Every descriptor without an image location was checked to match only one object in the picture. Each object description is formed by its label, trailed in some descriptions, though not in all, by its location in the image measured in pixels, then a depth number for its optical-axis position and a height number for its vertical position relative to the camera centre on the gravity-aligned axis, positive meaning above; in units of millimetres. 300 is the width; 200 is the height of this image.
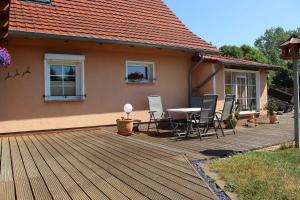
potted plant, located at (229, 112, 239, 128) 7096 -822
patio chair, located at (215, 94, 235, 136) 6236 -349
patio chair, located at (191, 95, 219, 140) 5779 -469
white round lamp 6192 -334
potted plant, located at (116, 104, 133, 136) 6077 -818
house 5619 +991
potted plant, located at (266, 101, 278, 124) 8627 -708
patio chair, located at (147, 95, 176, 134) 6732 -489
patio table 5922 -451
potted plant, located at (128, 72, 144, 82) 7042 +602
